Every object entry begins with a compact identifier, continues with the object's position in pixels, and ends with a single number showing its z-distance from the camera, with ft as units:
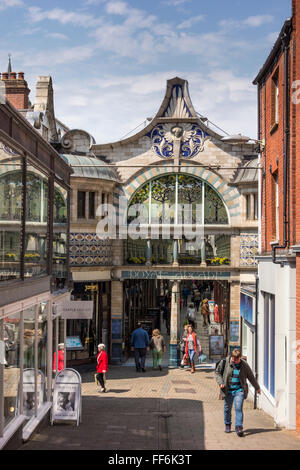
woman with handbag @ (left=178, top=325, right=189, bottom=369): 70.64
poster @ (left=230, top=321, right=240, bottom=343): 73.10
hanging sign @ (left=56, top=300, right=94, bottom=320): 43.14
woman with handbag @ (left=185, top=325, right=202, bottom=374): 66.96
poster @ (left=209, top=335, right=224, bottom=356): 72.13
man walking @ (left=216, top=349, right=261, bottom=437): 35.45
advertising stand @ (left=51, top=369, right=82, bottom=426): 38.65
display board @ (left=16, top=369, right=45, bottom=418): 34.55
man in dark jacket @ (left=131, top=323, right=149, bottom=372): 66.44
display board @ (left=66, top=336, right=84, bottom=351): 68.08
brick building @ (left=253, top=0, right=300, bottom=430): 36.65
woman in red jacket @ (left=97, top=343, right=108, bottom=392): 54.44
